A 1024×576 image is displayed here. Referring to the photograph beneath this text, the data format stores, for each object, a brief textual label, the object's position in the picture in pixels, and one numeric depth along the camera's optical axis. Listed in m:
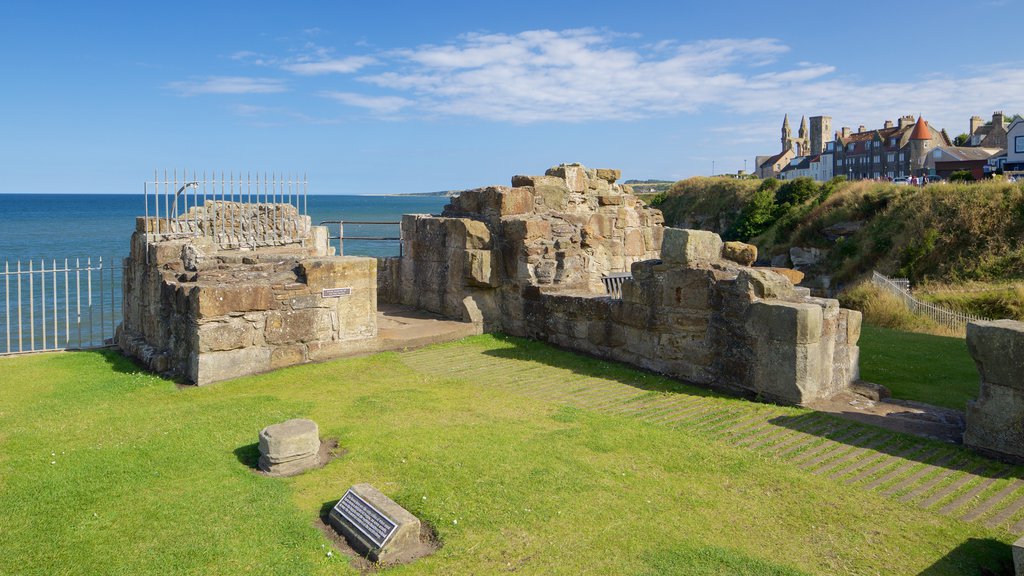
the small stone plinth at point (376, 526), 4.40
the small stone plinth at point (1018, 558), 3.88
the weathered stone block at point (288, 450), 5.68
